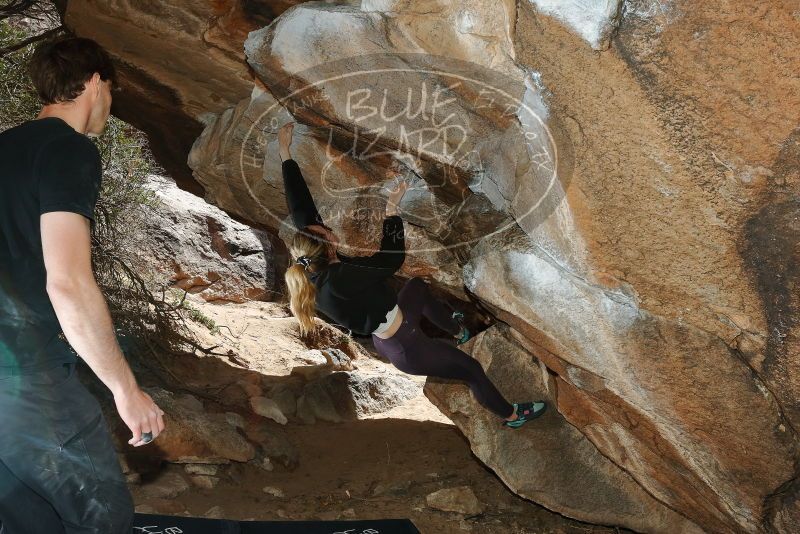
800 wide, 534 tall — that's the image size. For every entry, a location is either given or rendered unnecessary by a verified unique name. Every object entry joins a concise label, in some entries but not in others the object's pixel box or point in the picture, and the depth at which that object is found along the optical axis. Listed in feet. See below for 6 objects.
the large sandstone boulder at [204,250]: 36.45
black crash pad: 12.44
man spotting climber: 6.95
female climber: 12.87
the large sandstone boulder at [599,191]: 9.23
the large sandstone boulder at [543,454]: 15.93
